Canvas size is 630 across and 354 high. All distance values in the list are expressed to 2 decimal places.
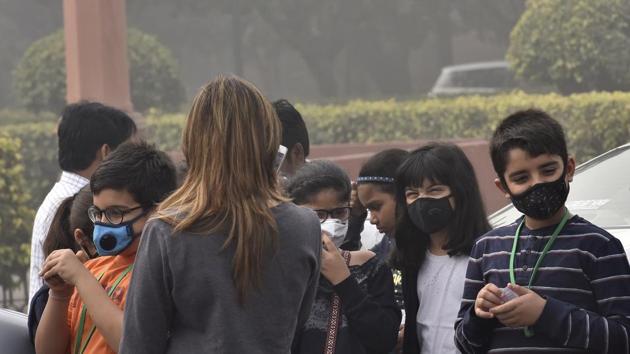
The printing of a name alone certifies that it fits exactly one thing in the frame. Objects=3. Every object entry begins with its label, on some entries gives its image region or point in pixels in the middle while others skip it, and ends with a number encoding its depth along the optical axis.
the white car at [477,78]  48.42
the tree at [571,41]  28.53
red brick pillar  22.07
